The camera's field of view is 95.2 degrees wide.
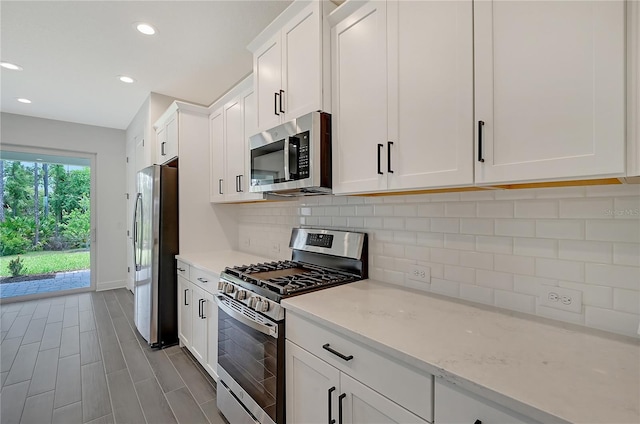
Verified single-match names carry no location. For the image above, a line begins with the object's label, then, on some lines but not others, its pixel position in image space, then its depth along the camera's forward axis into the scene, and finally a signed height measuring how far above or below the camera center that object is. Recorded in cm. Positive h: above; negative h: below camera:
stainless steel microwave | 165 +34
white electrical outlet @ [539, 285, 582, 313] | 112 -35
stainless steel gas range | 152 -58
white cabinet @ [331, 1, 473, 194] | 114 +52
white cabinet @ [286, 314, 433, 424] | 95 -65
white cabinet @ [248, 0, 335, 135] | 166 +93
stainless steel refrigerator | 289 -46
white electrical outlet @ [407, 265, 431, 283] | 158 -35
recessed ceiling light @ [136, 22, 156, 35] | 228 +146
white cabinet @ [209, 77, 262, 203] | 254 +66
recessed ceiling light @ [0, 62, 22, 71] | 287 +146
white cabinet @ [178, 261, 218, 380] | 225 -90
